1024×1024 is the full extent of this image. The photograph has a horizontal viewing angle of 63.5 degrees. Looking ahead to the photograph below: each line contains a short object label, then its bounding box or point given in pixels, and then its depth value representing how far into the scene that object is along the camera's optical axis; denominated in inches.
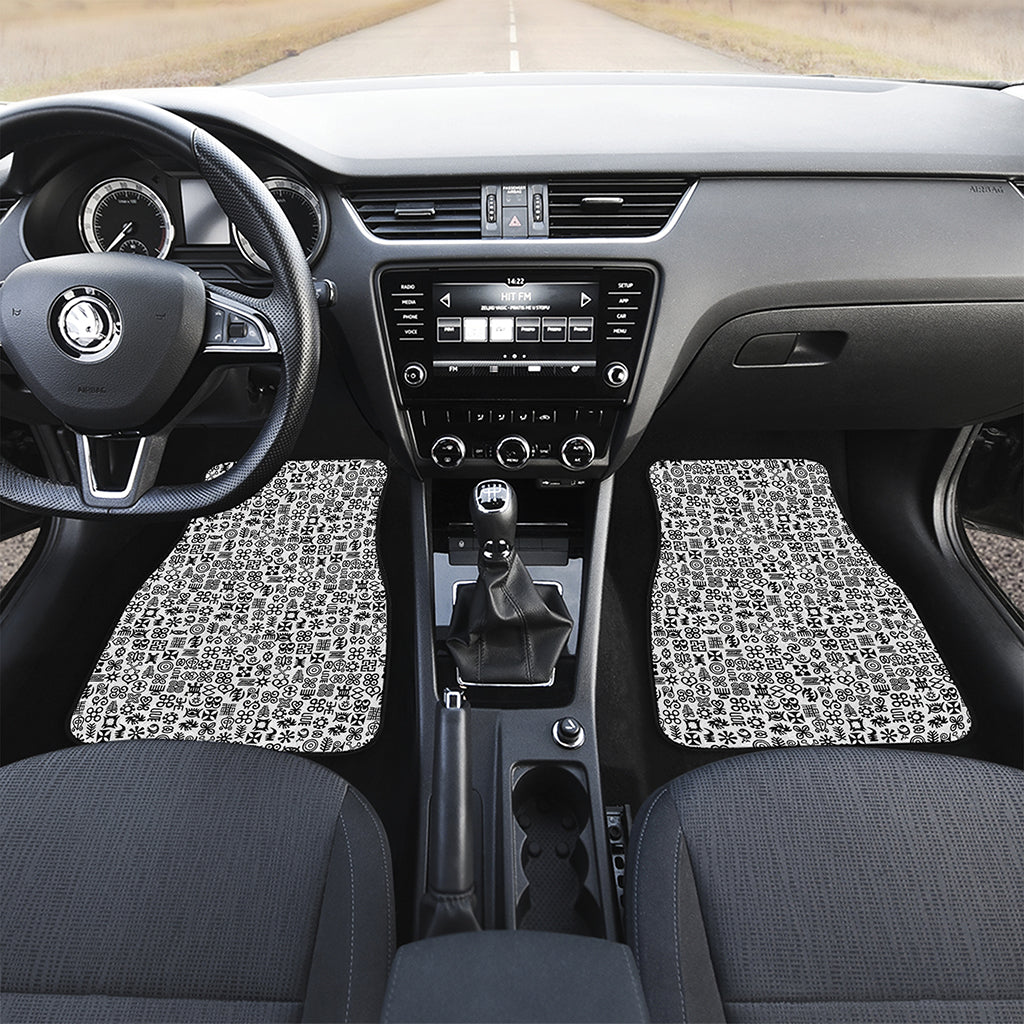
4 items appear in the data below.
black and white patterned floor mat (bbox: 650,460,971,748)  61.6
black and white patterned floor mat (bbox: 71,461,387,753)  61.4
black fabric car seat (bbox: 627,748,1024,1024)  32.6
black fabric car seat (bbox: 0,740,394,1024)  32.8
